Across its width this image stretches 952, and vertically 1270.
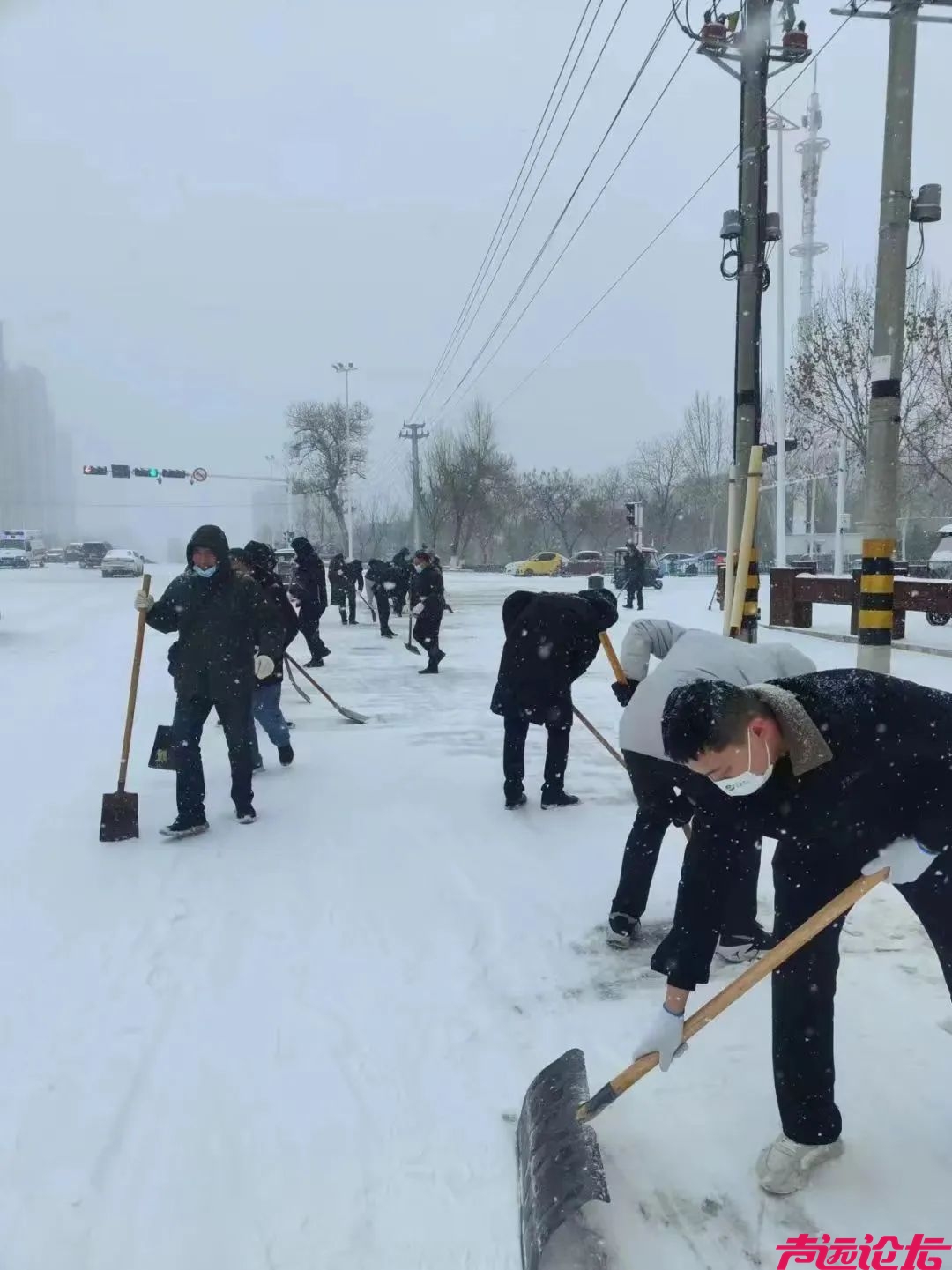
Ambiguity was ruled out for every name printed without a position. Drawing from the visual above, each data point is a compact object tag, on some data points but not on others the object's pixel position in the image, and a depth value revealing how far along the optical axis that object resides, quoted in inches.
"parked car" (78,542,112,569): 1792.6
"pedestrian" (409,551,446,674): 453.4
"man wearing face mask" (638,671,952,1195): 82.6
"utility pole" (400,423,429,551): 1738.4
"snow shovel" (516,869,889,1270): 87.0
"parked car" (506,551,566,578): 1579.7
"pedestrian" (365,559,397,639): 645.9
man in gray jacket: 122.5
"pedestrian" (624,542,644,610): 761.1
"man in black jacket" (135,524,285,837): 202.7
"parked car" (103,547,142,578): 1492.4
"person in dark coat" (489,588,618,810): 205.8
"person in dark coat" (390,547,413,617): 700.3
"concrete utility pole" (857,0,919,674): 218.7
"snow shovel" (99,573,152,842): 203.8
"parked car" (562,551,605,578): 1557.6
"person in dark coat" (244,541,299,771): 262.4
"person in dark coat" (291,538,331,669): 458.6
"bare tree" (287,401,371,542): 2070.6
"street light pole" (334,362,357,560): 1865.2
